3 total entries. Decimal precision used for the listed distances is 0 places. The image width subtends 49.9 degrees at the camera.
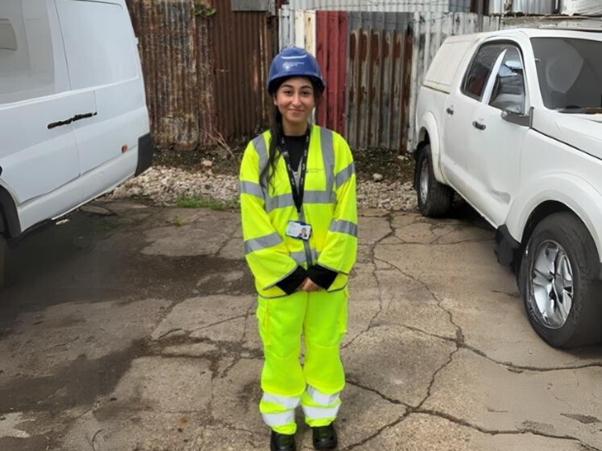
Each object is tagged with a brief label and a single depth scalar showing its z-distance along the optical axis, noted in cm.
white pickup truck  351
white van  416
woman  260
